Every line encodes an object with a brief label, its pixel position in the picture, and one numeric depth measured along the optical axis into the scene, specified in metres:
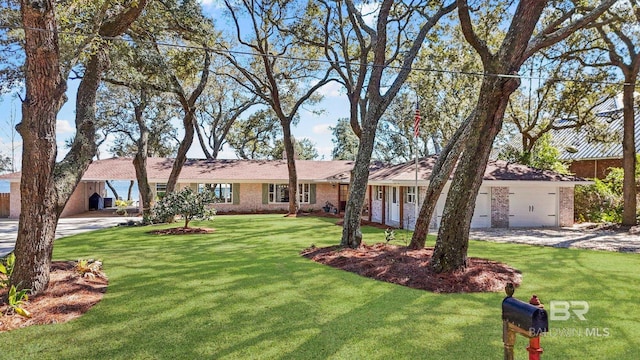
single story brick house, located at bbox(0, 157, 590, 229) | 16.77
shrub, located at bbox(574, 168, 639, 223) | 18.75
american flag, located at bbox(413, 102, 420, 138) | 12.06
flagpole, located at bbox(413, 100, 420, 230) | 12.03
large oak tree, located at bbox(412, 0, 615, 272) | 7.03
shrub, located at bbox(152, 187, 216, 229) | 14.79
